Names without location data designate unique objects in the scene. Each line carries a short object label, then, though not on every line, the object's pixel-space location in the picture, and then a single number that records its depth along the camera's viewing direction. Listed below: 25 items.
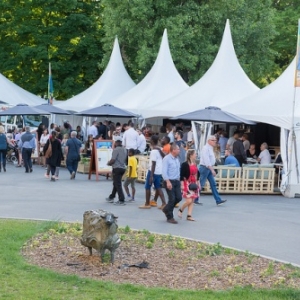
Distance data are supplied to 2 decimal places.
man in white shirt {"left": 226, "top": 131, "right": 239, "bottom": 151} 23.63
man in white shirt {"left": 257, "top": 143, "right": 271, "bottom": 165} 23.08
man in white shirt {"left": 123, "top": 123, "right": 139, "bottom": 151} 24.39
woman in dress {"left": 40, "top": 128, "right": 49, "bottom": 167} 28.71
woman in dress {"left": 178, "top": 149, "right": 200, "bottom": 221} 15.32
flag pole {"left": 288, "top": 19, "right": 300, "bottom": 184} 21.05
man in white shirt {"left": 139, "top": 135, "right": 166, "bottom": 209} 17.02
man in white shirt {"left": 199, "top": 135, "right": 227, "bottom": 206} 18.16
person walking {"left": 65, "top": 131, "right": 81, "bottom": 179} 23.84
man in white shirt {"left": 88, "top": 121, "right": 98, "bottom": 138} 30.37
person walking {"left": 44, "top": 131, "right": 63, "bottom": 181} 23.25
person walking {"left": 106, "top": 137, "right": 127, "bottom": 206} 17.55
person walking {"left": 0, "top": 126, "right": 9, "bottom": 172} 25.80
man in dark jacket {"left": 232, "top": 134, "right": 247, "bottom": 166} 22.84
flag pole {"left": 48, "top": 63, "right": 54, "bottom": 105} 37.53
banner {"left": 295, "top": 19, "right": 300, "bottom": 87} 21.02
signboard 23.55
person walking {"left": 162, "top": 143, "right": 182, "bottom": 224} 14.84
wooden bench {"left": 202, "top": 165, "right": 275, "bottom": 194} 21.22
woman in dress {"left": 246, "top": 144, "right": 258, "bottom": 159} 24.96
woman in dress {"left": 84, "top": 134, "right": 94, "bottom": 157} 27.86
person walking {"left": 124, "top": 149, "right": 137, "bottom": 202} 18.08
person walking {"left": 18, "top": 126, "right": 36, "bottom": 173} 25.64
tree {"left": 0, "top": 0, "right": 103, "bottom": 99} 45.81
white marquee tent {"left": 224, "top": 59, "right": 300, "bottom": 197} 21.16
